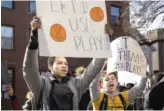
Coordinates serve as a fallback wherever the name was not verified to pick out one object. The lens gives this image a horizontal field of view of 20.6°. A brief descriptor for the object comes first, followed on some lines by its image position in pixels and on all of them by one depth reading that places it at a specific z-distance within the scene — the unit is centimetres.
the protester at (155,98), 464
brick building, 2416
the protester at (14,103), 722
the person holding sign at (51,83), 357
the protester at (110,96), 458
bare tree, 1639
